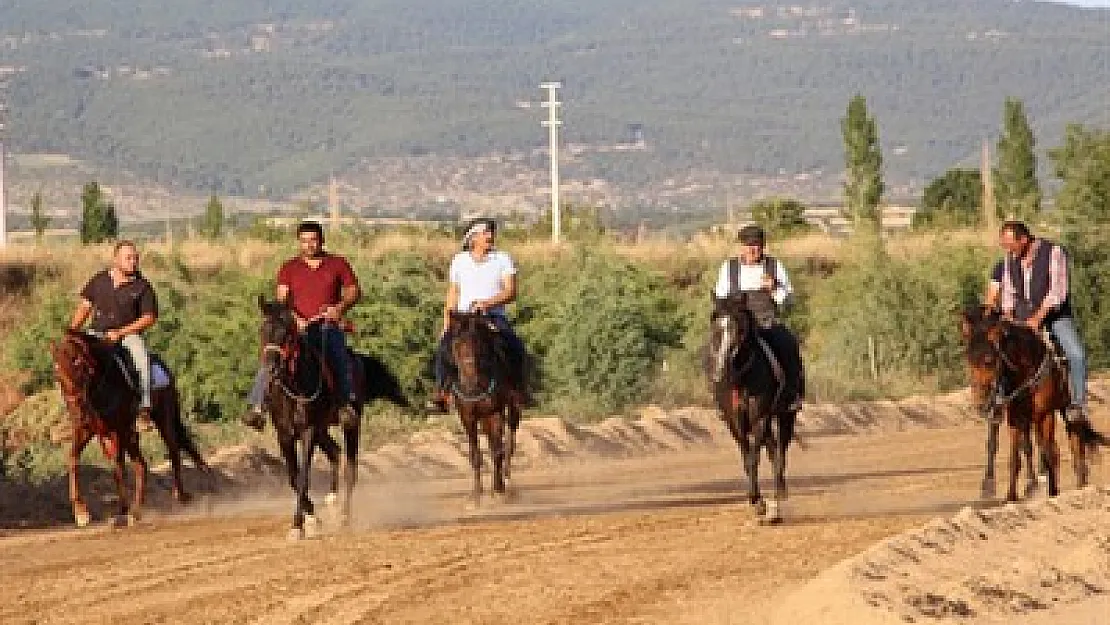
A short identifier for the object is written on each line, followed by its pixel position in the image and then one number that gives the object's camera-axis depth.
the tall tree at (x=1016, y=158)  120.06
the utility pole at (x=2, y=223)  100.10
